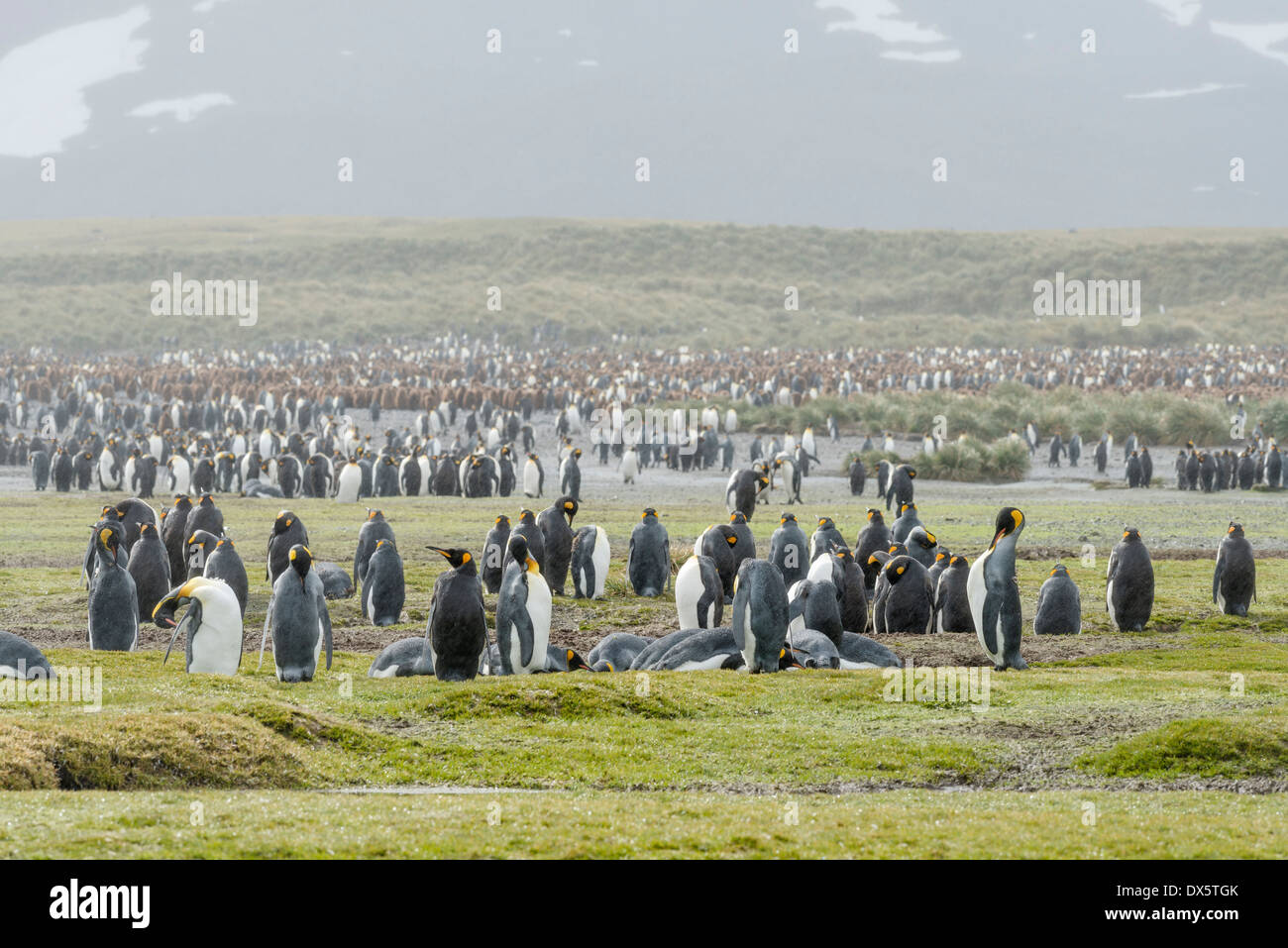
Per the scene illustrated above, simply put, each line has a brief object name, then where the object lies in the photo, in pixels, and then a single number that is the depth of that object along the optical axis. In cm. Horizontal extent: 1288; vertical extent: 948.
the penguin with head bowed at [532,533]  1730
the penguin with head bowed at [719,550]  1769
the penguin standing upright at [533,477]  3338
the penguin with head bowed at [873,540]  1867
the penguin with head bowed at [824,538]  1781
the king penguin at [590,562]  1809
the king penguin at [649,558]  1880
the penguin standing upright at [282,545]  1730
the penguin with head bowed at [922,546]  1759
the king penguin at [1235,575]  1706
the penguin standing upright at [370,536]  1795
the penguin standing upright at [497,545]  1753
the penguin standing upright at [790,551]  1747
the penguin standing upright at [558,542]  1902
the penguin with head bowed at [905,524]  1970
